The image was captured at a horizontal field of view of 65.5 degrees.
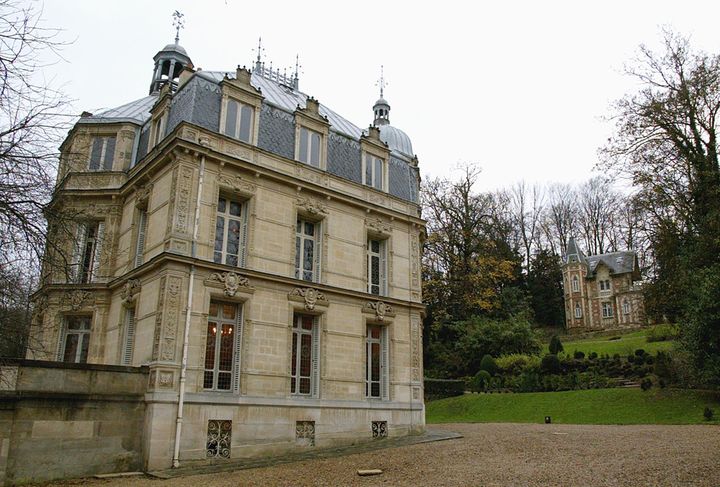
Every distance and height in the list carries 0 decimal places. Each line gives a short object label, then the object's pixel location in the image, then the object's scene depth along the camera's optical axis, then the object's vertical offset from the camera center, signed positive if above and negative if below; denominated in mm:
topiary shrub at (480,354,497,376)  30750 +1285
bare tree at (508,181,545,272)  56281 +16178
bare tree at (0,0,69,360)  6258 +2075
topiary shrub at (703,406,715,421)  18156 -741
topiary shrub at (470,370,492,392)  28844 +400
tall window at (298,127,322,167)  16969 +7162
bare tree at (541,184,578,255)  60250 +17558
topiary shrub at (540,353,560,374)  28906 +1224
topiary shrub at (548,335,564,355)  32844 +2476
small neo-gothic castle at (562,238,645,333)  53197 +9189
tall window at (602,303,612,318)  54406 +7555
